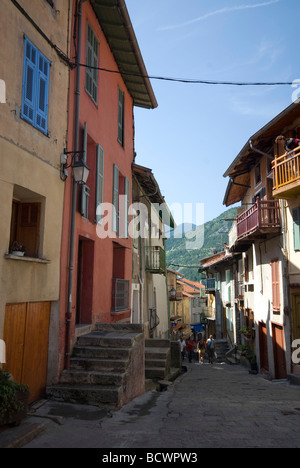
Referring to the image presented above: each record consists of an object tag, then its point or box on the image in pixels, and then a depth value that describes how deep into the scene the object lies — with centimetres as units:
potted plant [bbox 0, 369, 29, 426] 456
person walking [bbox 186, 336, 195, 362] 2420
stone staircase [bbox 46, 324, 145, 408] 670
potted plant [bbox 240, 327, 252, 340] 2031
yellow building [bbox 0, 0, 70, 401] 600
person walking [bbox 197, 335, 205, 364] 2384
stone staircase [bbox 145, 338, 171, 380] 1077
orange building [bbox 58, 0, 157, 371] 813
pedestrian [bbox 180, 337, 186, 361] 2488
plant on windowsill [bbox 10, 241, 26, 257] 614
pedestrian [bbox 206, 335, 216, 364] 2131
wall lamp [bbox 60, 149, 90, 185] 778
